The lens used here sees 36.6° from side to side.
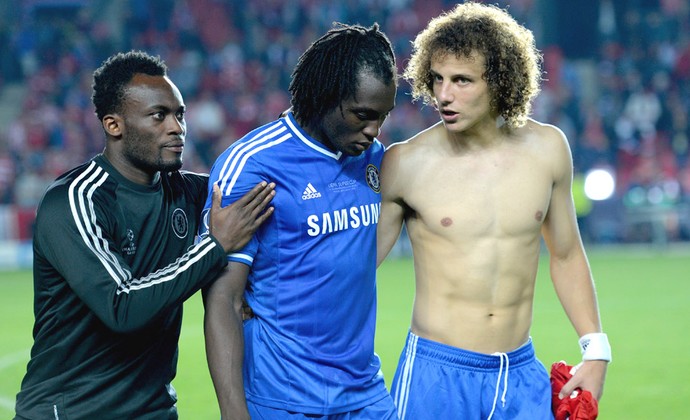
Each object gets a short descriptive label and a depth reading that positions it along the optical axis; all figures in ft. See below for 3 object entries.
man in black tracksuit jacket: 11.64
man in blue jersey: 12.00
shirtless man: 13.50
